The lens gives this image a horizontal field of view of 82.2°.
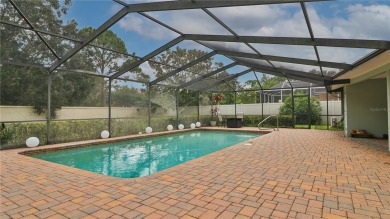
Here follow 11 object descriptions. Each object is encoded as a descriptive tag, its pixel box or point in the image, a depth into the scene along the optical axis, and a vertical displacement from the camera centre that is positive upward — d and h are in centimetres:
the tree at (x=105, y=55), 741 +214
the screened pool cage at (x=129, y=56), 532 +186
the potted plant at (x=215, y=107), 1672 +23
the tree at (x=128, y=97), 1065 +70
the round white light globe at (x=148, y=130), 1179 -103
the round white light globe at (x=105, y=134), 979 -102
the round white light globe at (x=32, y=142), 729 -100
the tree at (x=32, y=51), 593 +187
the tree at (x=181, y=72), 960 +211
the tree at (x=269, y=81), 2568 +365
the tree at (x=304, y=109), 1445 +3
